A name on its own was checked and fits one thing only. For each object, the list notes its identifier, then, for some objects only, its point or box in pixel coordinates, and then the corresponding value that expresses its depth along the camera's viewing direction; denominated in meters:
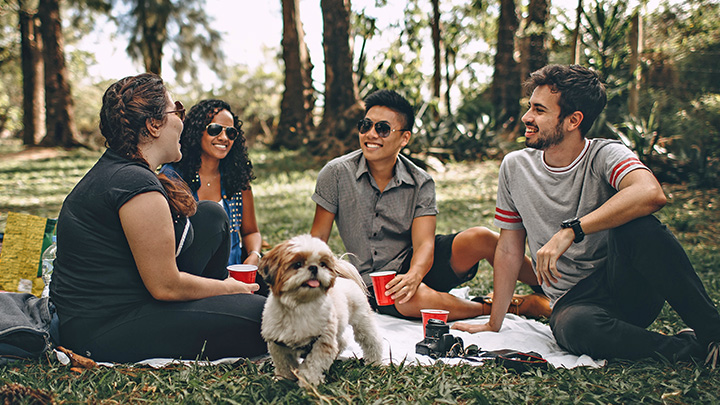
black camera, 3.06
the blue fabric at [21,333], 2.67
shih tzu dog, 2.30
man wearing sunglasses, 3.84
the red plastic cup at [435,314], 3.23
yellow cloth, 3.61
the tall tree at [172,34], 19.84
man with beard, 2.72
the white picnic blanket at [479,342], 2.93
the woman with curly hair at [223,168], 4.01
